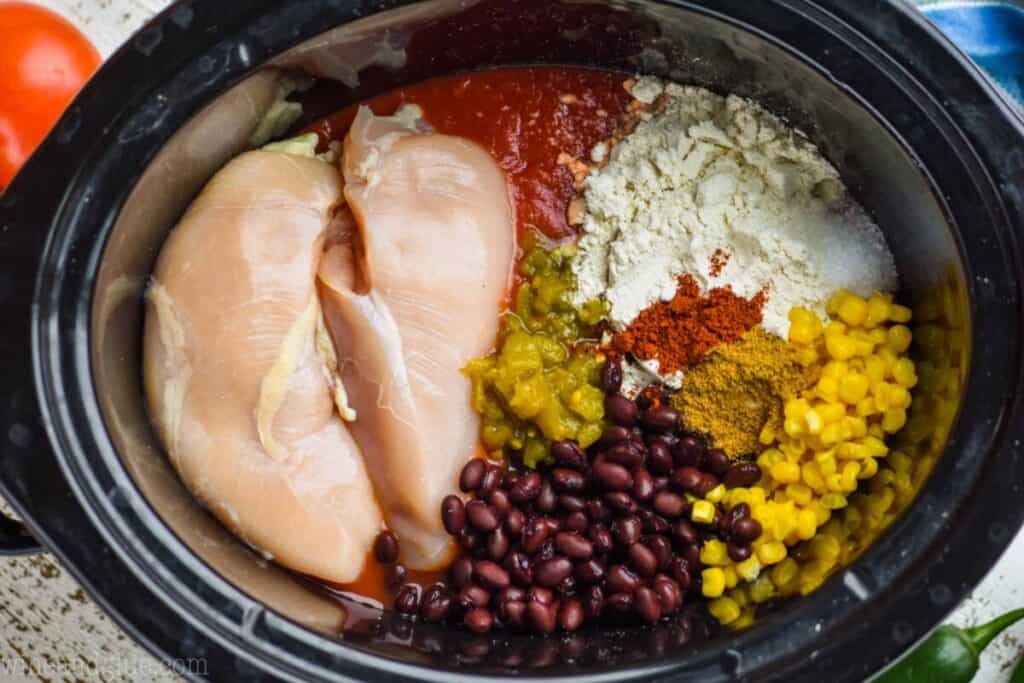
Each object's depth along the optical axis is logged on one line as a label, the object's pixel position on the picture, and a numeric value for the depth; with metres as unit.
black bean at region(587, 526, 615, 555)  0.54
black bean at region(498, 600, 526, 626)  0.53
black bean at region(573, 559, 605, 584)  0.53
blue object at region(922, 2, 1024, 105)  0.58
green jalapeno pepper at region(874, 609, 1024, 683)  0.55
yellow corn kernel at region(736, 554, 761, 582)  0.53
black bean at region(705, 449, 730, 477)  0.54
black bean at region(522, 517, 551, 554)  0.54
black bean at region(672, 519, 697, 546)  0.54
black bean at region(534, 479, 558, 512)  0.54
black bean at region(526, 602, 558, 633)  0.53
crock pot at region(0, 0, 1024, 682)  0.49
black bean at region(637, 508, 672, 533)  0.54
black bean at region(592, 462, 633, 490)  0.54
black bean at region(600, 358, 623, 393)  0.54
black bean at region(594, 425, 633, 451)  0.54
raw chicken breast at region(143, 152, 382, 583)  0.53
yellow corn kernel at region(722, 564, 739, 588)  0.53
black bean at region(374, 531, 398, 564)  0.54
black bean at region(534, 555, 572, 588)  0.53
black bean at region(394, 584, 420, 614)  0.55
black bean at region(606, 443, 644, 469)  0.54
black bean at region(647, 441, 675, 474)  0.54
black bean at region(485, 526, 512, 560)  0.54
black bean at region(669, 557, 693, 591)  0.54
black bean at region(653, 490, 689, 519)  0.53
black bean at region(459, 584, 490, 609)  0.54
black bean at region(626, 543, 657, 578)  0.53
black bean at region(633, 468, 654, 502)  0.54
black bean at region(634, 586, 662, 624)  0.52
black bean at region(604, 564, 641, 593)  0.53
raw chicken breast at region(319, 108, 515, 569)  0.54
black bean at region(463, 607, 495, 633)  0.53
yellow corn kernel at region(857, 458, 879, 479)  0.53
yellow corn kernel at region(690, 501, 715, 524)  0.54
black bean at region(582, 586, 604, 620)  0.54
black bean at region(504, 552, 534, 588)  0.54
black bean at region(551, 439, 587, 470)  0.54
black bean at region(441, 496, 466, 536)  0.54
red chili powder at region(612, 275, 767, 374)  0.53
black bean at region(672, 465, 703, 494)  0.54
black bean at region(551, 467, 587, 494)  0.54
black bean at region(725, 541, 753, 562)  0.53
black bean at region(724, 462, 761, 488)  0.54
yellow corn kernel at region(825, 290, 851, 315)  0.53
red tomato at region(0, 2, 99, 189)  0.58
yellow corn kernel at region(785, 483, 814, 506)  0.53
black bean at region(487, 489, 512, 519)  0.54
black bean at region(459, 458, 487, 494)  0.54
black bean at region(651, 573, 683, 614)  0.53
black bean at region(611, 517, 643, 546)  0.53
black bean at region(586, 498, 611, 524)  0.54
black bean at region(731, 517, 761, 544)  0.52
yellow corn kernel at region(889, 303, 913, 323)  0.54
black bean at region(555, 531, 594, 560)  0.53
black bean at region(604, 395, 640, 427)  0.54
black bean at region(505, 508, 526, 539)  0.54
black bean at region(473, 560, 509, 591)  0.53
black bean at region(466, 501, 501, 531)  0.54
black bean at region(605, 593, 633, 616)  0.53
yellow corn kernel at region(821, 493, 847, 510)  0.53
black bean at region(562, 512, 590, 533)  0.54
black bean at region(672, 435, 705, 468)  0.54
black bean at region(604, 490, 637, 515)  0.54
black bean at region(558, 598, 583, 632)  0.53
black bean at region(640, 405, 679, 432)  0.54
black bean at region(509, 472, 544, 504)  0.54
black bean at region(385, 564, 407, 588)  0.55
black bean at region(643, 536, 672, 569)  0.53
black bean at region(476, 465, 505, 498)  0.55
